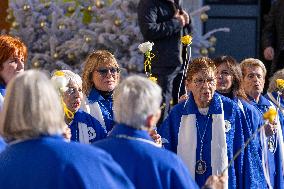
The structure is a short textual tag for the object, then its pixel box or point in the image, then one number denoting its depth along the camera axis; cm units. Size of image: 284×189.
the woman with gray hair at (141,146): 457
